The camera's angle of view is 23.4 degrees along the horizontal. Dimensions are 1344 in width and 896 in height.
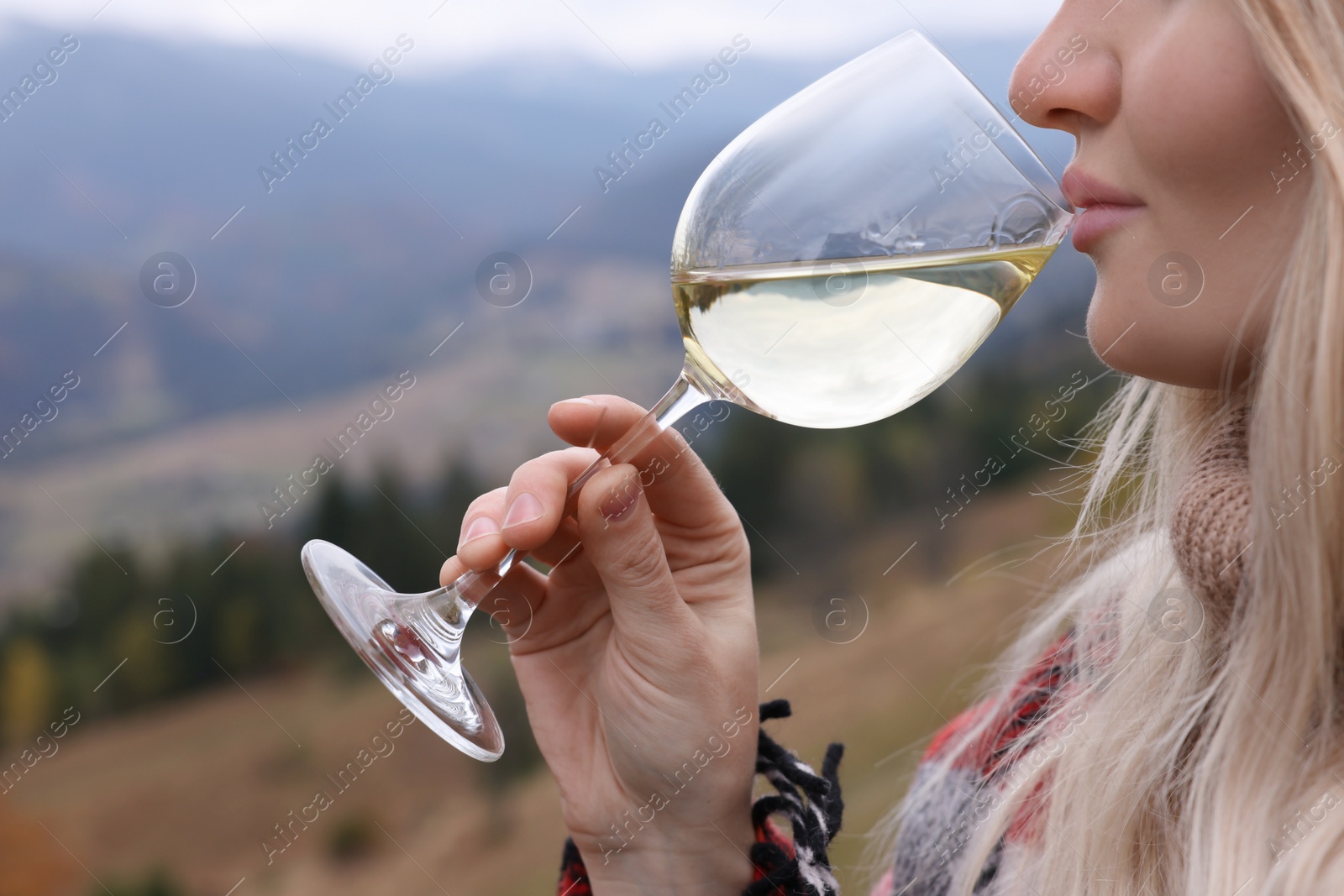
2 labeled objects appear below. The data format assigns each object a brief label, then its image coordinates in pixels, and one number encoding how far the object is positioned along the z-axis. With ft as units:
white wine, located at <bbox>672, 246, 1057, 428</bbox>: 2.68
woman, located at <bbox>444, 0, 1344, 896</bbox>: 2.60
